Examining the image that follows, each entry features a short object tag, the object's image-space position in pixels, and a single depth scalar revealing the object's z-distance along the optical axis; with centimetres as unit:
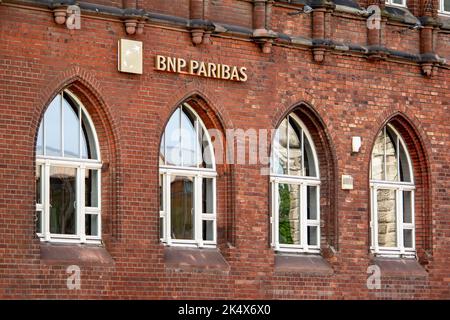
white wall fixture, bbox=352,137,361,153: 3338
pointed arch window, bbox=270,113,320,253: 3250
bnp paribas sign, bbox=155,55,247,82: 3017
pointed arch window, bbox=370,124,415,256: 3434
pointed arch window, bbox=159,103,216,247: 3058
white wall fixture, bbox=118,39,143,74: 2952
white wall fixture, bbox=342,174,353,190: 3316
